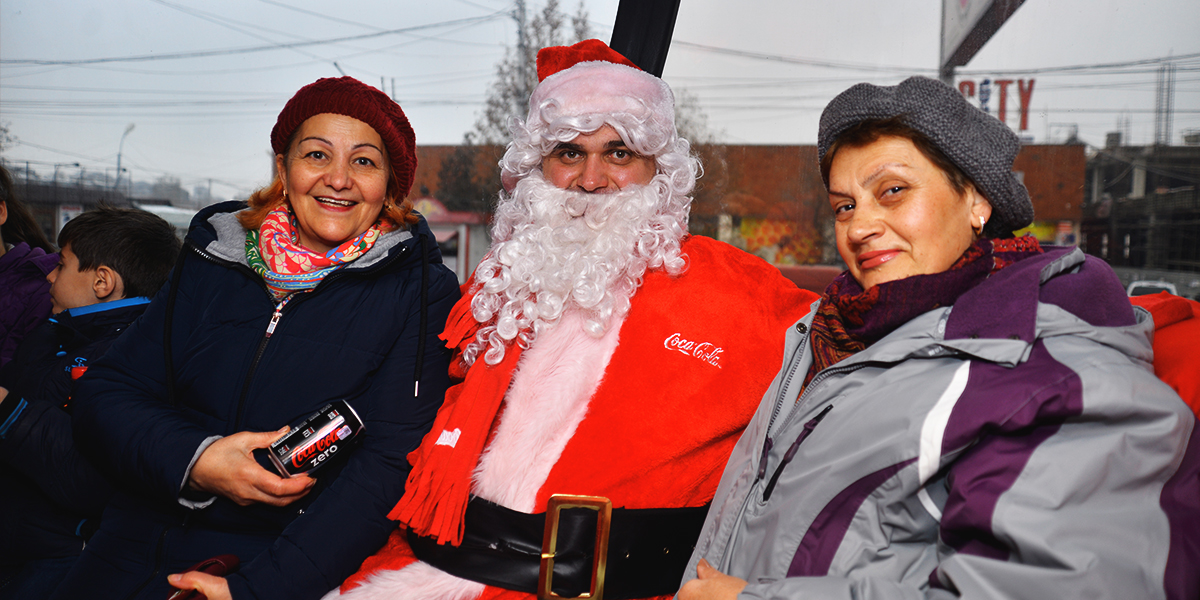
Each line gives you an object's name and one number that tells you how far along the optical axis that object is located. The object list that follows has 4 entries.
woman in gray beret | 0.89
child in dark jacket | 2.01
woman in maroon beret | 1.63
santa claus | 1.64
